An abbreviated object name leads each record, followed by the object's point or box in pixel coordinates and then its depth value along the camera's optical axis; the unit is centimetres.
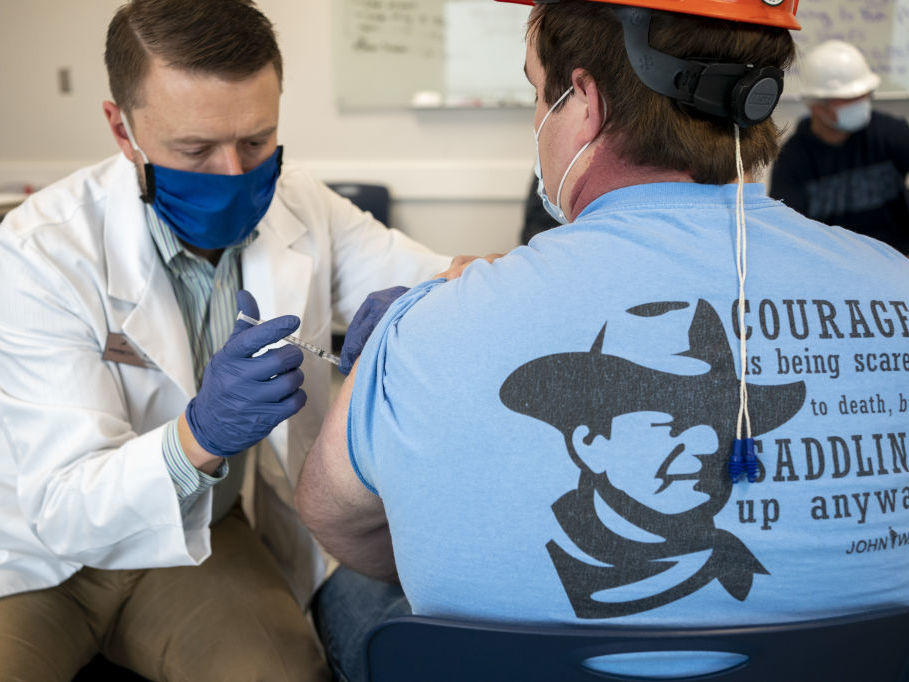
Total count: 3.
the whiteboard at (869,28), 353
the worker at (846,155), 325
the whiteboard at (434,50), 367
